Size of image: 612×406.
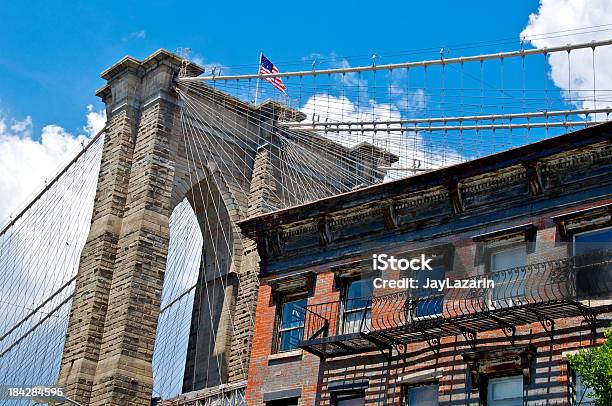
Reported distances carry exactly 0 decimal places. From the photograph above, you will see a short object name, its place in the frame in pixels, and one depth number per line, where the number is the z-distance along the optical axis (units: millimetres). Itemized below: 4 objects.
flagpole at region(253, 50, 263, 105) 50853
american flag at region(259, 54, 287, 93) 51844
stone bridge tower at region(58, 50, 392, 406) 42500
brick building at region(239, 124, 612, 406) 24312
